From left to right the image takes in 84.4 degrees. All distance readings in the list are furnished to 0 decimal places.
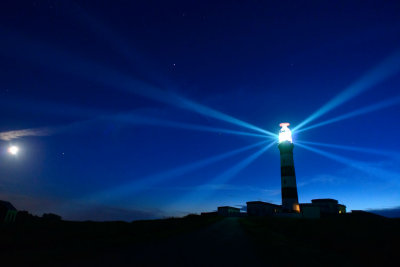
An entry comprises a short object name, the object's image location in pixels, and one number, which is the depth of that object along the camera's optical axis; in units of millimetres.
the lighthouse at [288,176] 41094
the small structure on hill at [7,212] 31125
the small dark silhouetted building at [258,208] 61731
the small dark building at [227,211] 68988
